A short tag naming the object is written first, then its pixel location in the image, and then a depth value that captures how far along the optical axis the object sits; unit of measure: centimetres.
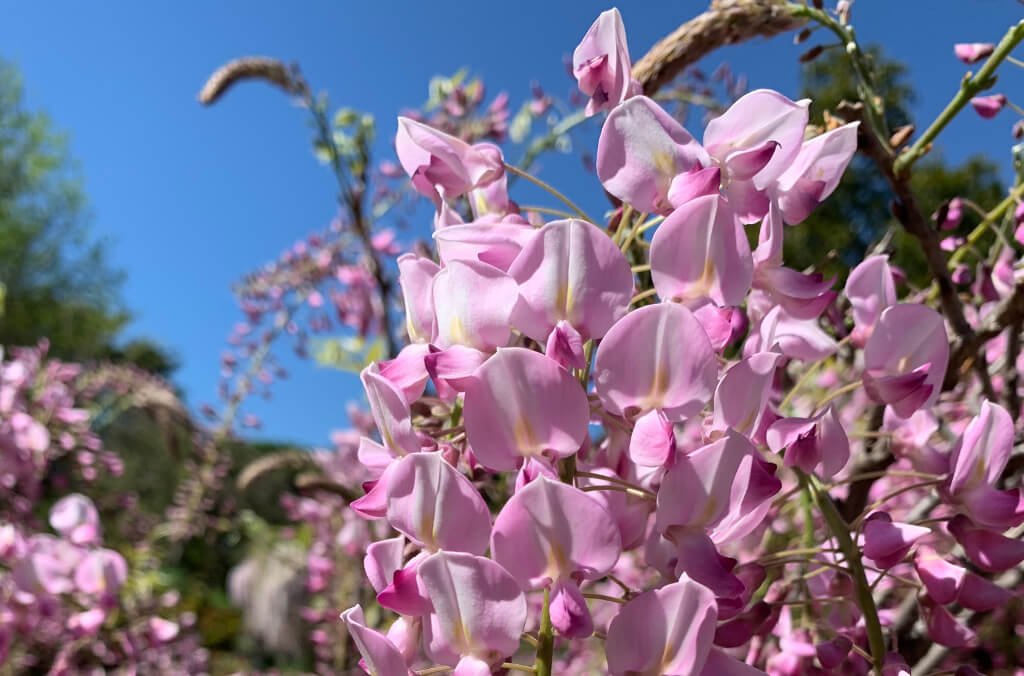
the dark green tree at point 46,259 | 1212
